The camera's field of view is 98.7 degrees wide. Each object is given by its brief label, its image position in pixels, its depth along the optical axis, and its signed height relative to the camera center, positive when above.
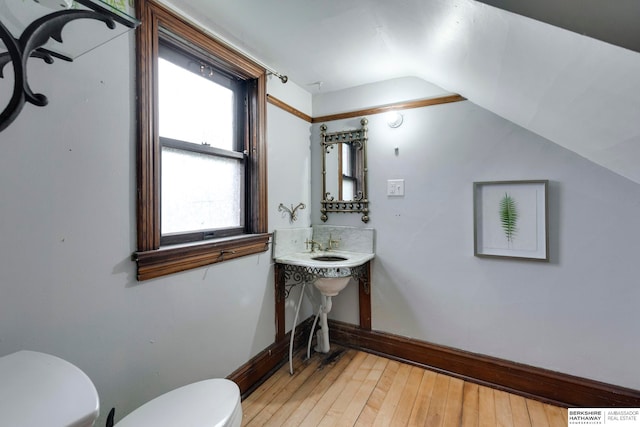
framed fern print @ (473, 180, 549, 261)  1.71 -0.07
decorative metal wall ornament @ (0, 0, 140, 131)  0.59 +0.41
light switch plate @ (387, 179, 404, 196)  2.14 +0.18
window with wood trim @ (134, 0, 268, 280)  1.24 +0.35
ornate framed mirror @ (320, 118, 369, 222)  2.28 +0.34
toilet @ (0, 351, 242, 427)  0.56 -0.41
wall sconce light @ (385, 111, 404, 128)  2.12 +0.71
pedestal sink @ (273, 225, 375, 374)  1.93 -0.37
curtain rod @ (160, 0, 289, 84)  1.37 +1.00
